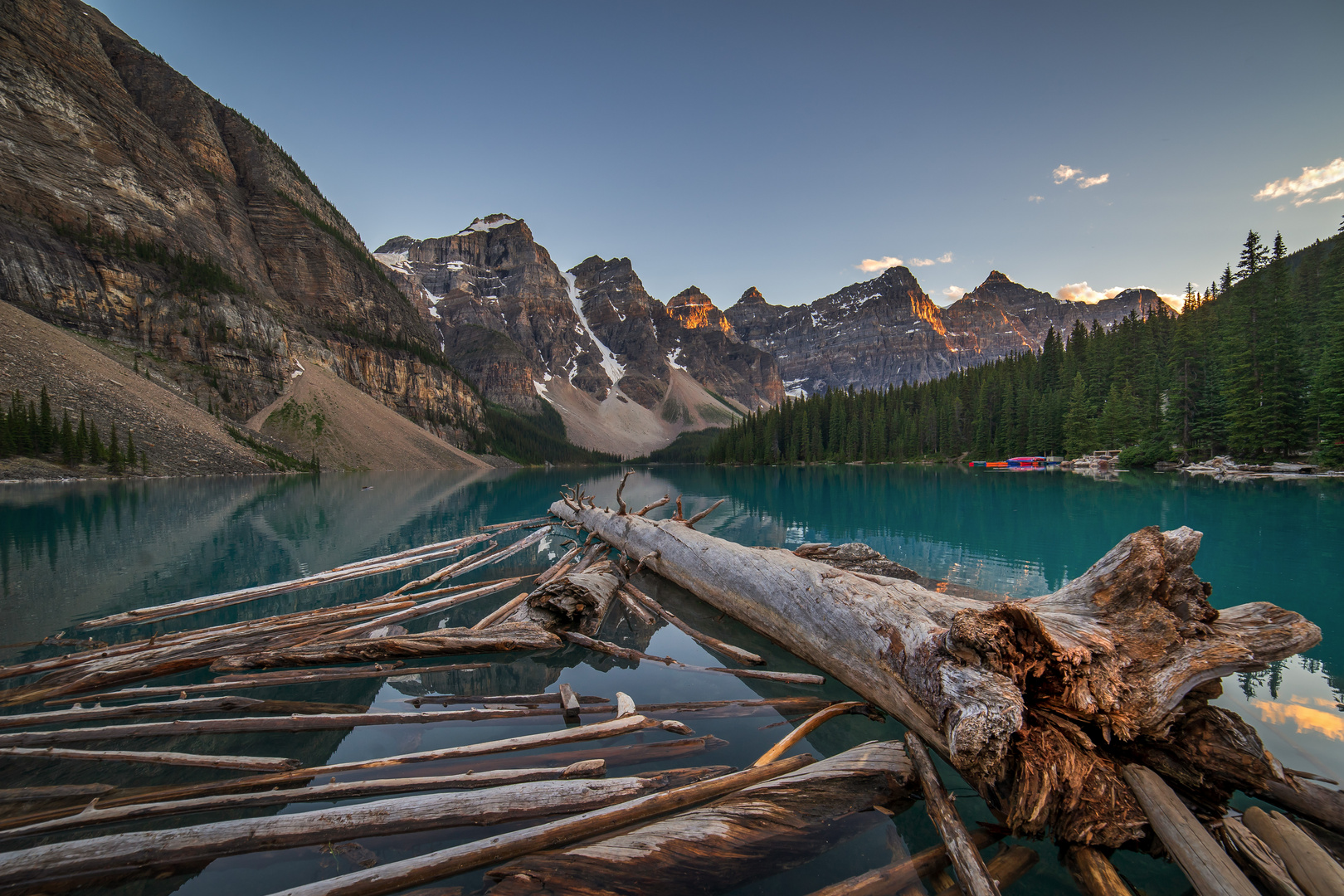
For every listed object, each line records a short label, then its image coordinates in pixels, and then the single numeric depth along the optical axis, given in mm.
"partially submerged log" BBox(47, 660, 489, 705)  4730
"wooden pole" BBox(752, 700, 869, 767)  3668
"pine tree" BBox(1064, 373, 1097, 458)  55531
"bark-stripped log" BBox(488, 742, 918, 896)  2365
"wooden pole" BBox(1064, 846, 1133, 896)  2533
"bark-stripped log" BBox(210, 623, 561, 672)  5656
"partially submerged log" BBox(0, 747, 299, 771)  3469
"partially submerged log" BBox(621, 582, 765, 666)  6120
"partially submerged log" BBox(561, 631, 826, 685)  5438
